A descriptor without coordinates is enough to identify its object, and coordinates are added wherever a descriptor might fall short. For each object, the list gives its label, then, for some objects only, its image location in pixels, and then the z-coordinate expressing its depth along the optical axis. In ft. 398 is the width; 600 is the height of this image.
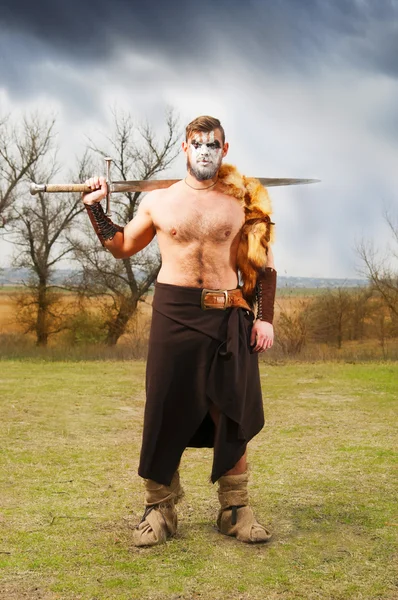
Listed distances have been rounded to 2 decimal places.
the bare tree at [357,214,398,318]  50.43
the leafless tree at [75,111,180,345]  56.44
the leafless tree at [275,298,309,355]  46.26
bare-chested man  11.05
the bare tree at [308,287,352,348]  48.24
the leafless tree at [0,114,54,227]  53.88
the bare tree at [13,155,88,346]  54.39
